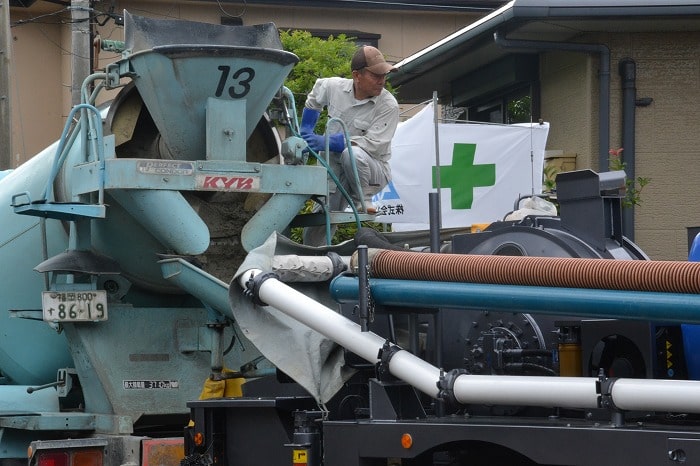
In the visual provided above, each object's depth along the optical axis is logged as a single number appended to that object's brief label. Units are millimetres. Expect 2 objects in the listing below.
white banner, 11359
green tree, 13453
